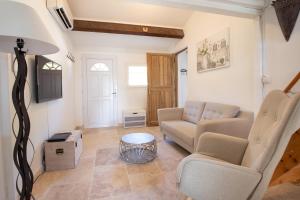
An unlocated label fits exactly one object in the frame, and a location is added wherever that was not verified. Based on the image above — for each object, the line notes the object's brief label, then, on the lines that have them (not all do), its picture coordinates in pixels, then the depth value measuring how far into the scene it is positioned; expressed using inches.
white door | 189.5
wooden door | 193.9
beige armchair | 41.5
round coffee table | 97.0
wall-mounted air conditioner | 94.6
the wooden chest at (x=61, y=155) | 88.7
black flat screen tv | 81.0
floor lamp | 30.7
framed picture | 114.0
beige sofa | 88.0
